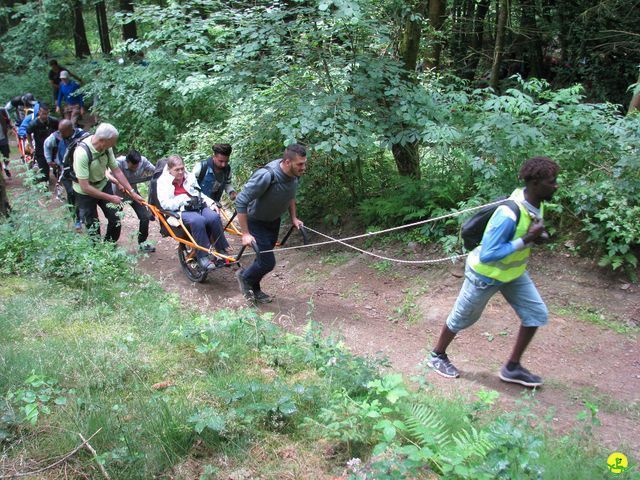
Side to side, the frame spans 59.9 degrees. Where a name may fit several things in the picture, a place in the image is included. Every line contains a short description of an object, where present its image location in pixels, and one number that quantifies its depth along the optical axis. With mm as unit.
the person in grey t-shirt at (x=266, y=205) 6117
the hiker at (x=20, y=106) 13903
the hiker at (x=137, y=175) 8445
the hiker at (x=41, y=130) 12117
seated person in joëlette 7305
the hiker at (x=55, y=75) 16500
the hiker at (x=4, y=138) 13117
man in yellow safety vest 4297
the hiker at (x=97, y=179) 7203
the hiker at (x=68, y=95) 15245
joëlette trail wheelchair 7176
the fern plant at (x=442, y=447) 2744
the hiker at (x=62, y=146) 8773
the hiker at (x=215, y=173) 8062
